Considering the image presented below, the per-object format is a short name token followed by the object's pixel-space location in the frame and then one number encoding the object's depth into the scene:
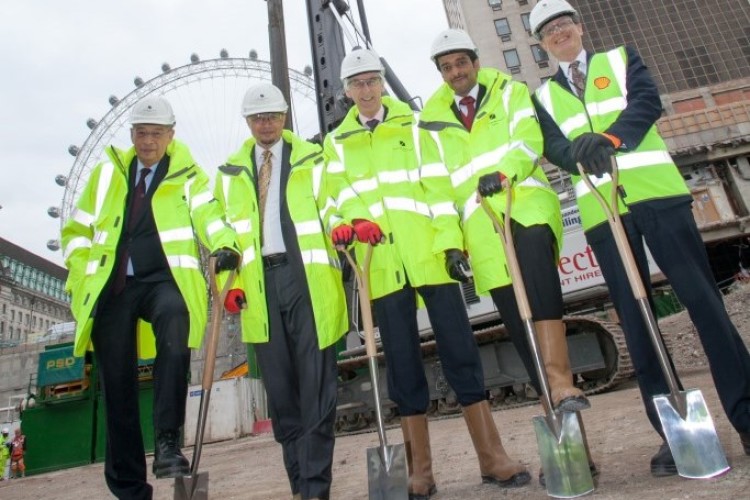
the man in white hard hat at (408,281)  2.74
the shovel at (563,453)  2.06
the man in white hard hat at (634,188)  2.25
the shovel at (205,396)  2.63
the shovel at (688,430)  1.99
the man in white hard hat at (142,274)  2.86
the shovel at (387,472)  2.36
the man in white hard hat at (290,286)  2.72
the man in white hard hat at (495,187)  2.55
